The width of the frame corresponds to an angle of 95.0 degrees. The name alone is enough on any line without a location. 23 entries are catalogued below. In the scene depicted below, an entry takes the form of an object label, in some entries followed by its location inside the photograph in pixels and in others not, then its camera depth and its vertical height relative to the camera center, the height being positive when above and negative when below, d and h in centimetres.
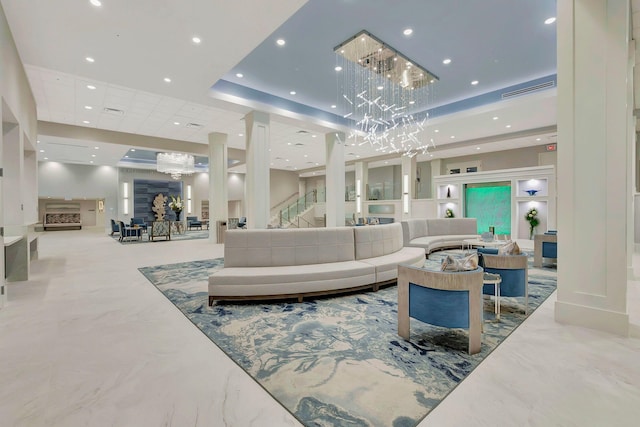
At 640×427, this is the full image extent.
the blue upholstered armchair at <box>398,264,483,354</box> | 257 -81
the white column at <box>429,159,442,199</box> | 1520 +225
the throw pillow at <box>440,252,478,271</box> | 278 -52
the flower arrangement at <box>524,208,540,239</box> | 1069 -36
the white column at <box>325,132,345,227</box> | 1052 +120
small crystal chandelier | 1227 +214
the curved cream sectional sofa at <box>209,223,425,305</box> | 384 -80
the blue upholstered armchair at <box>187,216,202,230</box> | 1717 -60
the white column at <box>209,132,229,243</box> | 1085 +116
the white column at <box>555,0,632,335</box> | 296 +48
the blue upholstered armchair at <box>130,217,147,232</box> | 1292 -47
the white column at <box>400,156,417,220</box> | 1427 +139
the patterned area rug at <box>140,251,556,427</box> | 191 -126
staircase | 1856 -16
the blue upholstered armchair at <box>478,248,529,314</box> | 354 -78
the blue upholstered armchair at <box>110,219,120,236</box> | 1309 -59
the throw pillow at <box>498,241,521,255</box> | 379 -53
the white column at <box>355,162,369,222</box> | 1678 +138
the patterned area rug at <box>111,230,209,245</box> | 1188 -112
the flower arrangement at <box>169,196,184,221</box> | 1417 +32
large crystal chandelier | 598 +328
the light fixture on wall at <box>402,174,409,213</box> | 1436 +91
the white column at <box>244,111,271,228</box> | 806 +117
